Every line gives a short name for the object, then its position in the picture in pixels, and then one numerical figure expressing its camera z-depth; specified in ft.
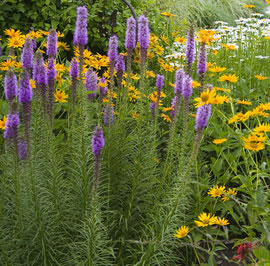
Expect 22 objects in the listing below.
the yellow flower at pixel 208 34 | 13.50
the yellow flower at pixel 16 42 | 9.36
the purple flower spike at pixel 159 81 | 8.36
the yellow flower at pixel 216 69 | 10.66
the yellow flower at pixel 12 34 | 9.64
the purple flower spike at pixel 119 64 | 9.23
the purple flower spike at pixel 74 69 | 7.51
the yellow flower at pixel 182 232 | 6.97
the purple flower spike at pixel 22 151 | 6.08
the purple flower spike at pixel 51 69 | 7.04
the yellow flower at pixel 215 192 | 8.06
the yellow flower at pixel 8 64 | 8.96
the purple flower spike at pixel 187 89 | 7.03
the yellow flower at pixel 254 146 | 8.00
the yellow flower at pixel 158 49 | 13.75
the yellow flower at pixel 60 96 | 8.81
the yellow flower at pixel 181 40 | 13.56
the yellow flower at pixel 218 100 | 7.99
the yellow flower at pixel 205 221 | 7.11
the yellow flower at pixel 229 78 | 9.98
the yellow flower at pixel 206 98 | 6.19
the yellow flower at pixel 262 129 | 8.02
